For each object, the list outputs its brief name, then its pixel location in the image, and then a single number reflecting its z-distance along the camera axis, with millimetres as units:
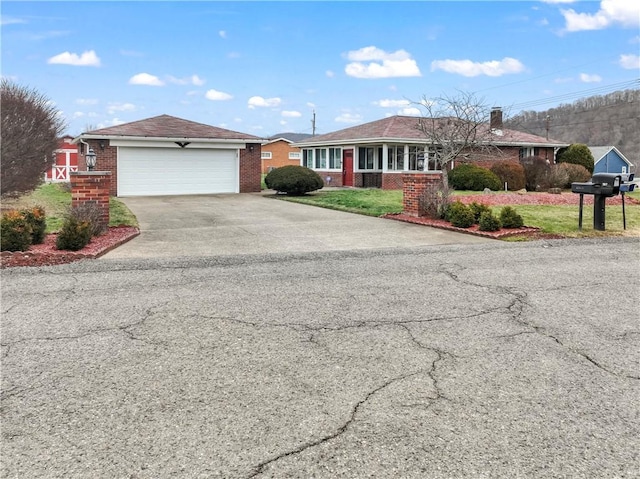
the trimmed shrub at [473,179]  22984
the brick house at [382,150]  26516
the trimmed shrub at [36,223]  8719
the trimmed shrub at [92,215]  9695
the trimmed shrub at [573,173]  25078
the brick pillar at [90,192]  10391
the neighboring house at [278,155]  55750
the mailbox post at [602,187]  10977
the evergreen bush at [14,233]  8133
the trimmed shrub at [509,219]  11320
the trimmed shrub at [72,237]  8477
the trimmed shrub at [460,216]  11719
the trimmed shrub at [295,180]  21094
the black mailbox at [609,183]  10953
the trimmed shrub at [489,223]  11240
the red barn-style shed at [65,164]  36188
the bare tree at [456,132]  15938
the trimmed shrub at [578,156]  31297
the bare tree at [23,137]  14109
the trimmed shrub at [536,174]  24266
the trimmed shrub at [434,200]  13094
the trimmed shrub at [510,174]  23828
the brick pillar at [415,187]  13492
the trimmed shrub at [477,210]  11719
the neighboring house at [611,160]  46969
